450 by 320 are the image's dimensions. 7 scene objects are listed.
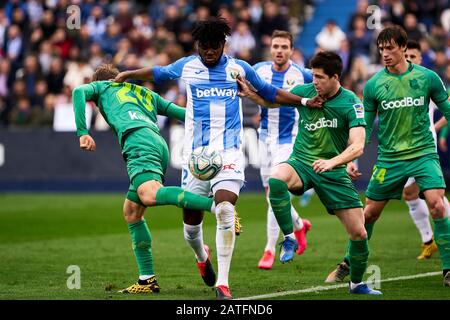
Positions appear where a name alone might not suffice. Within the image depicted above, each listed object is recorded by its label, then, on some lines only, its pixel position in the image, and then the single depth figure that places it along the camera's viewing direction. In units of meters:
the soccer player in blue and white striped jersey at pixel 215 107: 18.81
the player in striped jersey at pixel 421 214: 25.75
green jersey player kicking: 19.02
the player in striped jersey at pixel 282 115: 25.27
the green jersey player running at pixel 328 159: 18.91
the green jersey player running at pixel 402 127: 20.22
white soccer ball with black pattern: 18.55
